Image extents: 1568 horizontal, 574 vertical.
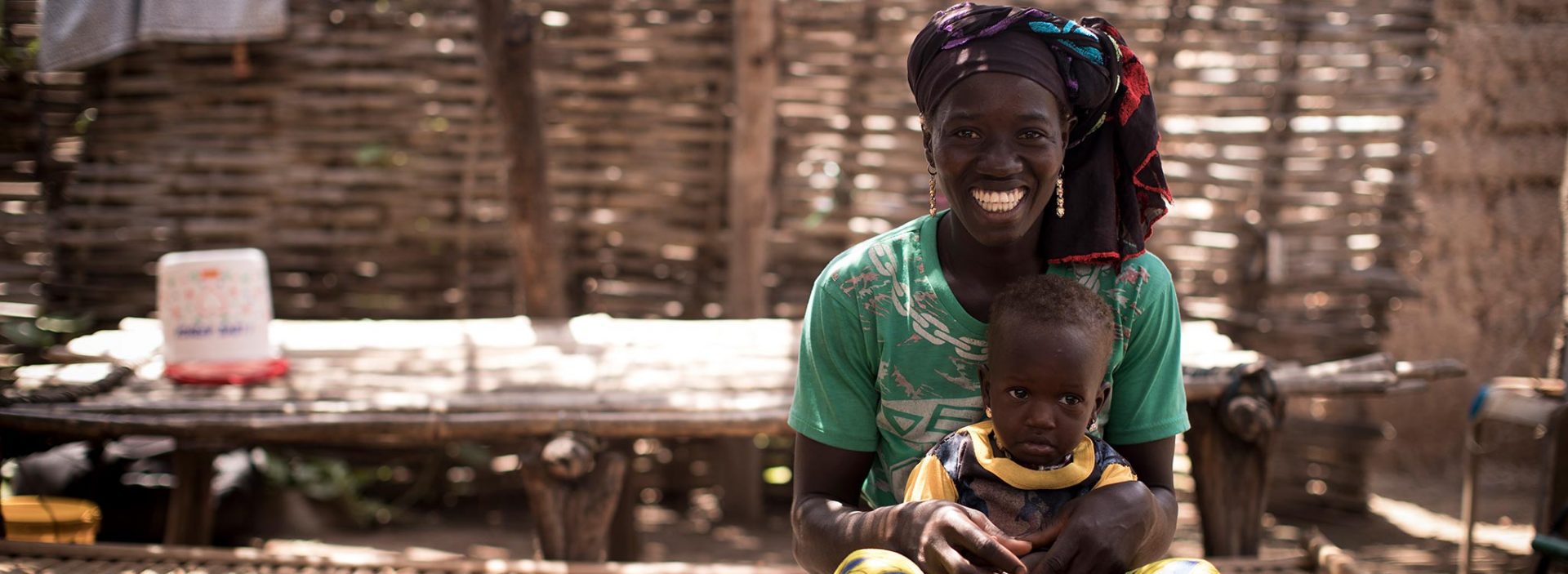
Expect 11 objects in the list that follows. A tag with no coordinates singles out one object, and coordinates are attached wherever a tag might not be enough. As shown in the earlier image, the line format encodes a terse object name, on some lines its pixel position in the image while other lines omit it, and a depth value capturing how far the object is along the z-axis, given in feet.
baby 6.18
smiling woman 6.23
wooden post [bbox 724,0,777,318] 17.75
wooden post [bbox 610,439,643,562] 14.38
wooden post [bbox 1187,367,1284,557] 12.42
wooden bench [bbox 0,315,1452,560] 11.90
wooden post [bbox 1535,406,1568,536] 12.50
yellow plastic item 13.37
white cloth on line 17.58
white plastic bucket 12.85
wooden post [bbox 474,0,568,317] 15.43
